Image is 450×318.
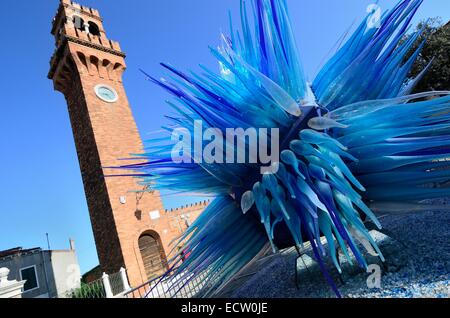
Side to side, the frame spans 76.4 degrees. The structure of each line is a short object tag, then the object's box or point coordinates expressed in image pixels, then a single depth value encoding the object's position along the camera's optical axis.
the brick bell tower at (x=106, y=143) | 12.75
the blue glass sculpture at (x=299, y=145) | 1.69
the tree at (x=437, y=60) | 12.89
